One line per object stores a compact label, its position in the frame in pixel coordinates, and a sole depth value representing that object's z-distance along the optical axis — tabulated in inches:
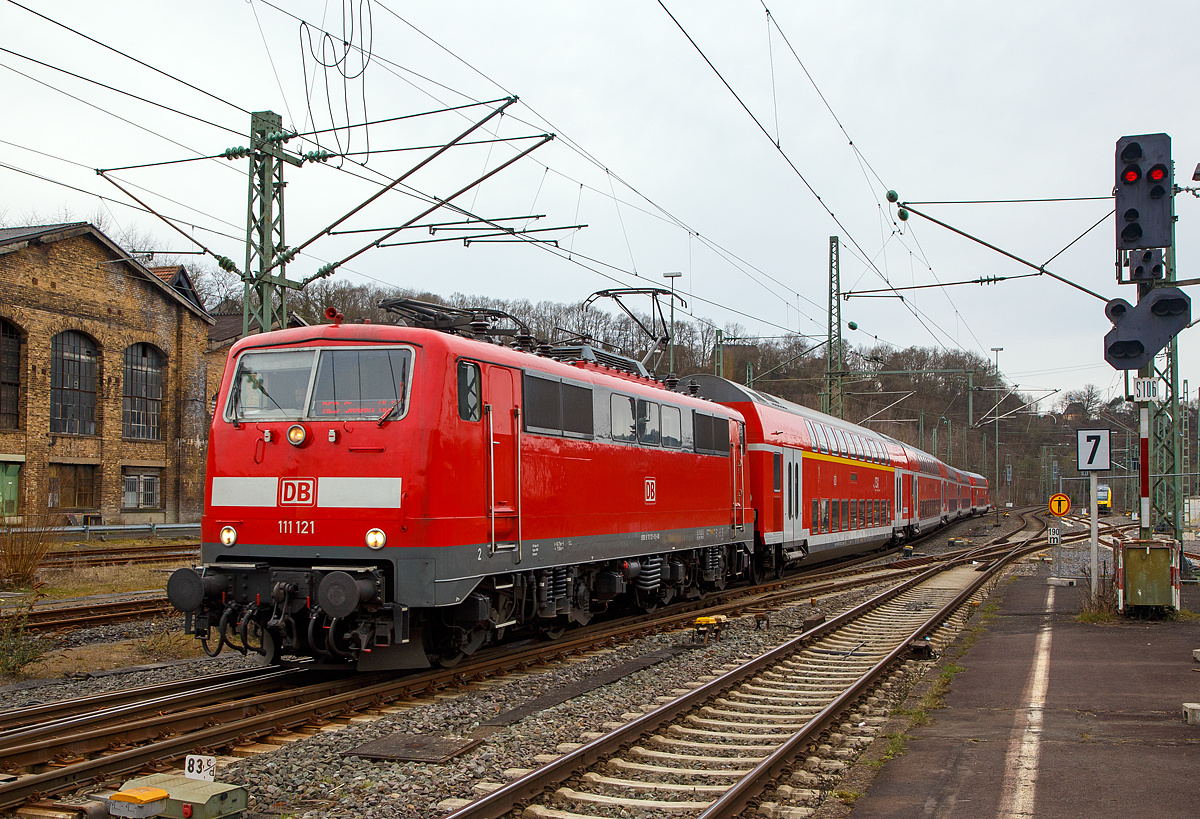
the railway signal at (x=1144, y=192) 487.5
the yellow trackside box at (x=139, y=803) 207.8
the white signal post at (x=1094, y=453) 575.8
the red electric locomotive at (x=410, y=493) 354.3
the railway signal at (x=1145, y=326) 472.7
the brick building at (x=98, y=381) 1338.6
